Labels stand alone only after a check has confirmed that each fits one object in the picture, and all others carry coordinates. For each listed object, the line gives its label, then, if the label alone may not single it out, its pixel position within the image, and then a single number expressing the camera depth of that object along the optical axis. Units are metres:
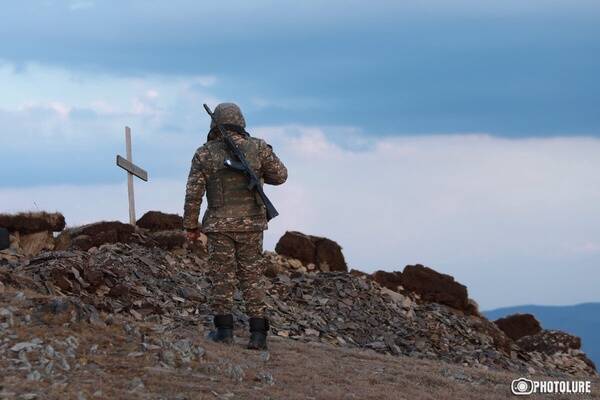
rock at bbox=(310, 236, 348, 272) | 25.80
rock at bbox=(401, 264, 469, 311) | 25.79
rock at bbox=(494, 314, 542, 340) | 27.94
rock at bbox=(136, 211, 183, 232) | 25.30
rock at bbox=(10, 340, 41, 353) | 11.79
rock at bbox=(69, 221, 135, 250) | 23.11
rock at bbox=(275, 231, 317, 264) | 25.75
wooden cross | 25.44
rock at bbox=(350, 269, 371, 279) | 25.11
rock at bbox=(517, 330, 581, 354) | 26.05
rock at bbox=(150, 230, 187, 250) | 23.64
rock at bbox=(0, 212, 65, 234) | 24.25
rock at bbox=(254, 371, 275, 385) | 12.37
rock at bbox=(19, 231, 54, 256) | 23.89
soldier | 14.06
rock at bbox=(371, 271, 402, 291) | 25.72
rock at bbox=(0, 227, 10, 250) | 22.34
